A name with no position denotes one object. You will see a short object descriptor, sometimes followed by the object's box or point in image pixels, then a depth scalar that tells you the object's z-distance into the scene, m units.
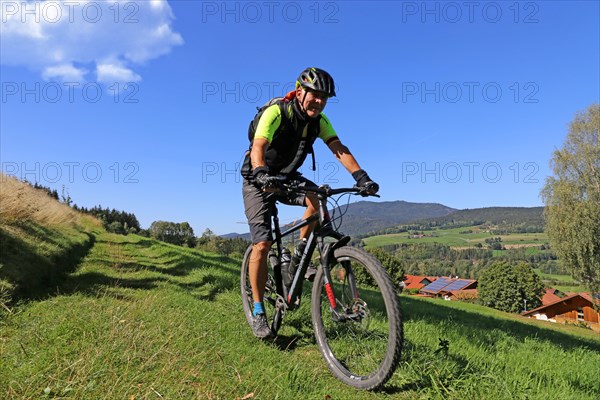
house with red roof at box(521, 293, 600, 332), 60.06
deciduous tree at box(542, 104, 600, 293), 27.56
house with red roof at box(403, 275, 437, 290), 105.94
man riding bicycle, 3.79
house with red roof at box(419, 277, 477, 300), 93.62
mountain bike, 2.97
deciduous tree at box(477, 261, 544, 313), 67.50
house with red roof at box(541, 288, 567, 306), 81.56
